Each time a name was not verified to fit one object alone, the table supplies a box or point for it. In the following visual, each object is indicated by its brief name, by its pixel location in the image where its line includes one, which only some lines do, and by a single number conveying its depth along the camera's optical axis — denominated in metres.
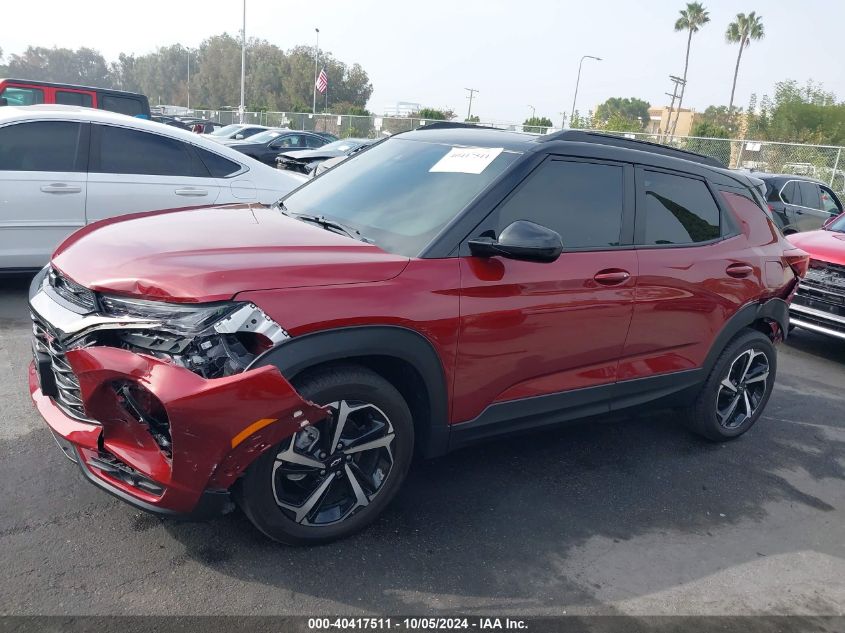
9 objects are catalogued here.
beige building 72.71
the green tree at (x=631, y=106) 117.89
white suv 5.96
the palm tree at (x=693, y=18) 64.56
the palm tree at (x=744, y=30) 59.81
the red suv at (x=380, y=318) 2.56
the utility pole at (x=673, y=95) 36.28
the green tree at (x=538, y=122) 35.82
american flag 38.47
